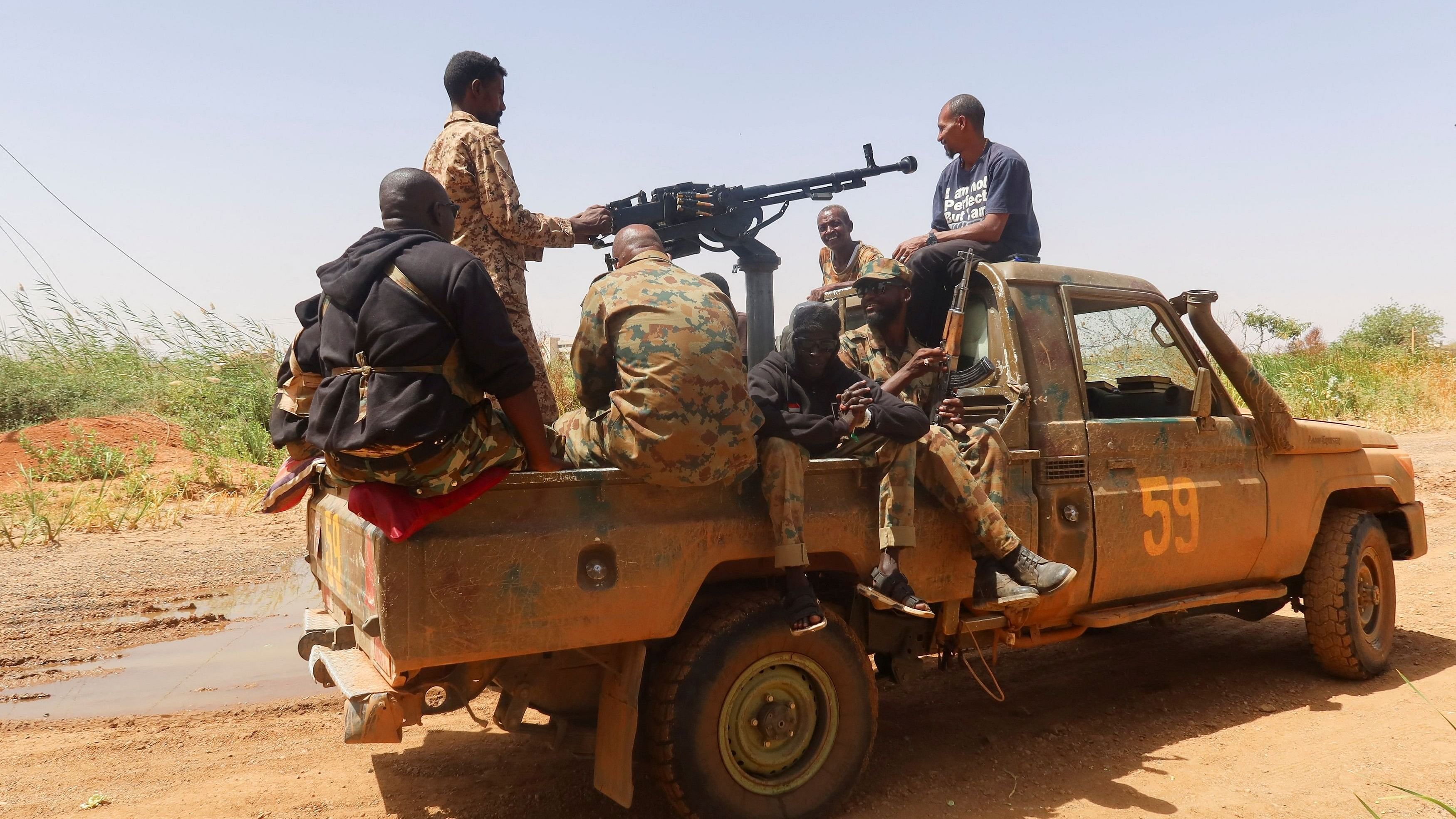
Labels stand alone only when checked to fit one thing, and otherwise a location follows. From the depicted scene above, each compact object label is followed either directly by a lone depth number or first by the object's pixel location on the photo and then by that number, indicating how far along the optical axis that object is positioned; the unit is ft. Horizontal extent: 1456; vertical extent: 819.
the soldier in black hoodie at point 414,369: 9.04
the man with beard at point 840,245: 20.77
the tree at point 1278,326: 136.56
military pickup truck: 9.66
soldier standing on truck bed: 14.62
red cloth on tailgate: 9.05
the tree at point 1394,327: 115.65
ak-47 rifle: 13.89
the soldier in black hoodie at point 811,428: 10.89
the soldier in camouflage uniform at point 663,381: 10.09
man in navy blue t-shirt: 15.31
